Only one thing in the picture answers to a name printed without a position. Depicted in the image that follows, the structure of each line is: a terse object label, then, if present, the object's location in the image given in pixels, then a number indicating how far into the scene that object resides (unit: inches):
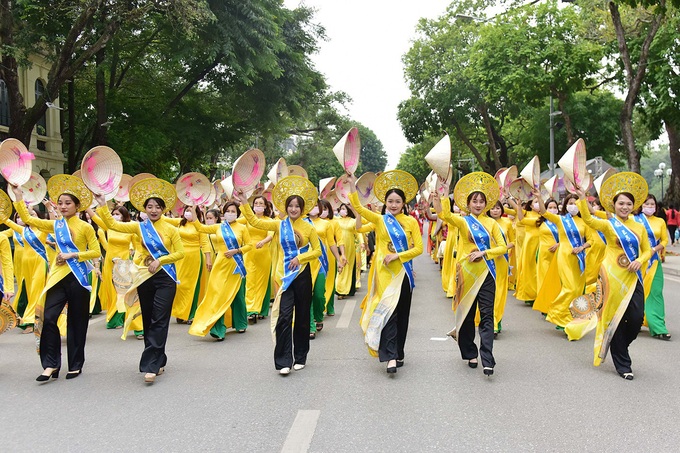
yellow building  989.8
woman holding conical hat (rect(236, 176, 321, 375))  241.6
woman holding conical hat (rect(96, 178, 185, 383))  233.6
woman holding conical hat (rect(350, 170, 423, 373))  238.1
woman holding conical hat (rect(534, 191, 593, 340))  323.0
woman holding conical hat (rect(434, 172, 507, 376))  239.8
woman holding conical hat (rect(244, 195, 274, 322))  354.9
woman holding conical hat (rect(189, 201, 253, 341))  307.4
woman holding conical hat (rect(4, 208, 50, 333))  330.6
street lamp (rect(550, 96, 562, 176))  1043.2
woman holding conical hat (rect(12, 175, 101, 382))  232.5
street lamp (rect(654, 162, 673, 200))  1519.8
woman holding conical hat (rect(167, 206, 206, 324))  350.6
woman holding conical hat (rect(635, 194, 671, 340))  281.3
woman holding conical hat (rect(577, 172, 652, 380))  230.7
